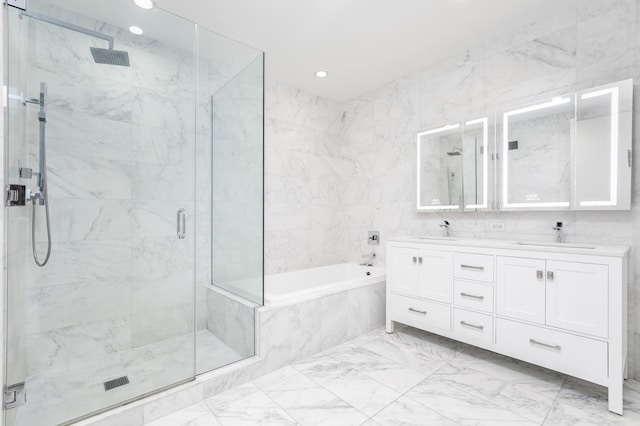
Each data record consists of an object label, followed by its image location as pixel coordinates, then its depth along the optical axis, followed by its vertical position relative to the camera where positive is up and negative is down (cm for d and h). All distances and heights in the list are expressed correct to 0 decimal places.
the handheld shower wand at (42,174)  166 +20
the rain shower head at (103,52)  176 +100
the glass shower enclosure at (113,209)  162 +1
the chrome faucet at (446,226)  285 -13
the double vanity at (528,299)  166 -58
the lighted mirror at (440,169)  280 +42
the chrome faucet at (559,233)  216 -15
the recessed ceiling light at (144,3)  185 +127
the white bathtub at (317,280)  236 -68
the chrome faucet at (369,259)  355 -55
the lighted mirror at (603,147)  192 +43
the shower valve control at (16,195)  128 +7
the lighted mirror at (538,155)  218 +44
